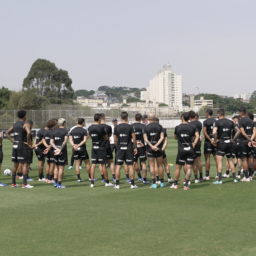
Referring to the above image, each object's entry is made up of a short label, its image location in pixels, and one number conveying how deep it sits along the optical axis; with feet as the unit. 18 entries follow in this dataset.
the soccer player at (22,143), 35.50
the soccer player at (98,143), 34.71
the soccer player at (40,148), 41.06
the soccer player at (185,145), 32.71
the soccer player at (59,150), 35.58
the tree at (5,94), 249.75
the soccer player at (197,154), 37.25
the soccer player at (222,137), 35.32
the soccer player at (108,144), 34.94
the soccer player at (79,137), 36.63
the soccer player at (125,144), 33.65
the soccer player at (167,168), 37.79
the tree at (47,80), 238.48
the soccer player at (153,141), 34.27
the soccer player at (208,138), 38.56
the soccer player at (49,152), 36.91
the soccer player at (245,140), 36.22
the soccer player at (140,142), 36.42
